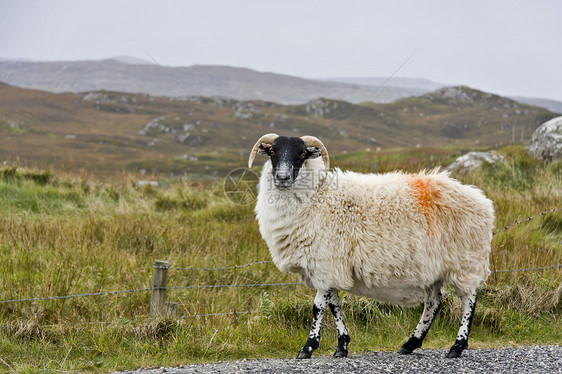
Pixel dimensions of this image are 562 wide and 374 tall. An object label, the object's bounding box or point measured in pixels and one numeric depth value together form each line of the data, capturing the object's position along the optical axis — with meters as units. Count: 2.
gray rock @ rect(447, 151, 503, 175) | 15.95
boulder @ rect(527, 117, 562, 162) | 15.87
